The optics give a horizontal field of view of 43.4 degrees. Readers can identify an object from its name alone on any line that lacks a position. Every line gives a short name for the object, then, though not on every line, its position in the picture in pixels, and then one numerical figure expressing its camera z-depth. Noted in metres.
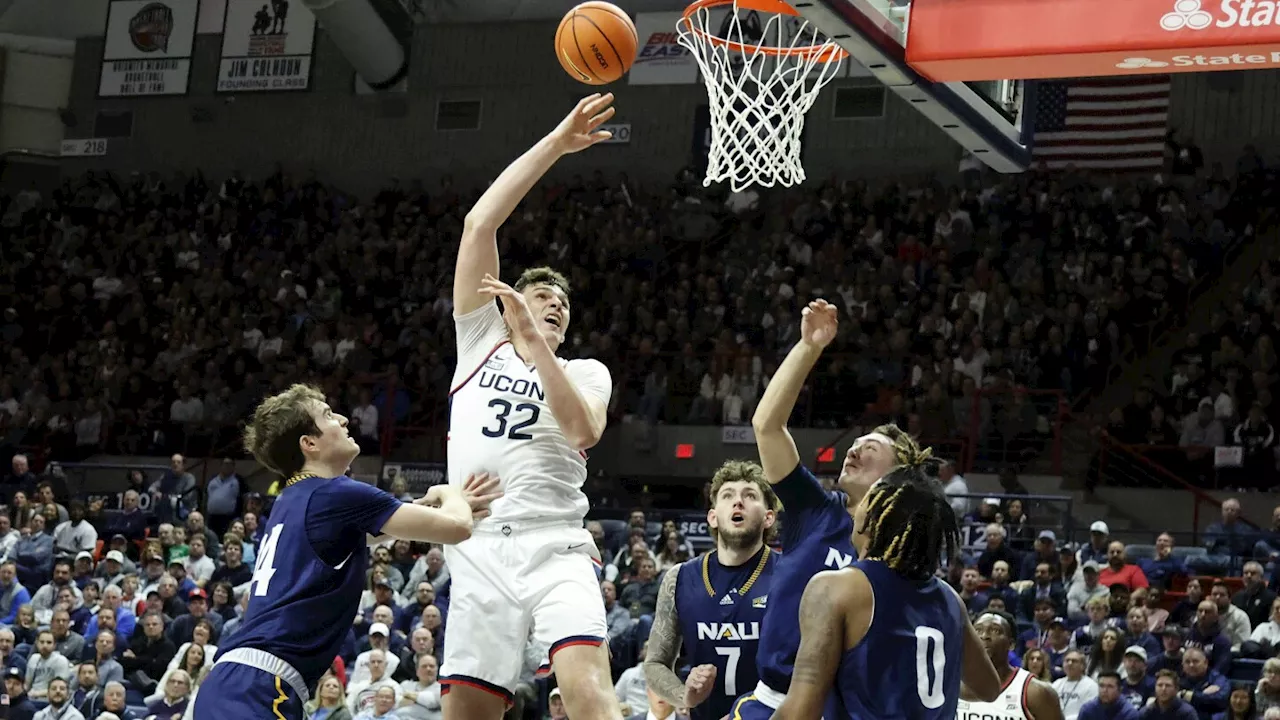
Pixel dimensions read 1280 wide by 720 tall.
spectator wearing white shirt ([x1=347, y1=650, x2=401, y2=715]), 13.09
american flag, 21.08
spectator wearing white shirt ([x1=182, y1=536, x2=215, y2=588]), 16.64
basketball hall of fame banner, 28.17
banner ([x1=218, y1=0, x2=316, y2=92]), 27.45
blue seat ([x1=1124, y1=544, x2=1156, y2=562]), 14.41
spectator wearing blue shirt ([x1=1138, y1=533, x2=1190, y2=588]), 13.74
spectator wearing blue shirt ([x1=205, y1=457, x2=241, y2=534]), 19.30
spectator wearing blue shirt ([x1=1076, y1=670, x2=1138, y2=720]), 11.01
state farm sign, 7.14
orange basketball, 7.32
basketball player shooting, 5.58
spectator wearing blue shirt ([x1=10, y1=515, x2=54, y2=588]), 17.44
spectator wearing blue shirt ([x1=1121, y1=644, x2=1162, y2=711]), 11.39
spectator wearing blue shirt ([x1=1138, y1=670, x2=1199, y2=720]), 10.95
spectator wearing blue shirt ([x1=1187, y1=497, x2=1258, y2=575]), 14.01
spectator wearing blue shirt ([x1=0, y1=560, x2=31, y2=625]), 16.55
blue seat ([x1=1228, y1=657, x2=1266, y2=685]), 11.85
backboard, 7.78
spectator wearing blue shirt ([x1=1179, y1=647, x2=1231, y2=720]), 11.49
